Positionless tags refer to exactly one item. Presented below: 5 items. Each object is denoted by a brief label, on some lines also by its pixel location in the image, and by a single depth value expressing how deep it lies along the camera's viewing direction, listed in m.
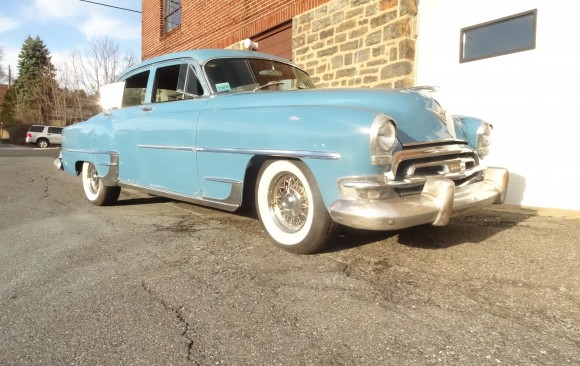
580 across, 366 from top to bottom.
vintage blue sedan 2.54
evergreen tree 35.31
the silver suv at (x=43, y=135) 28.70
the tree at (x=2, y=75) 53.66
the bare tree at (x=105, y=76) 26.69
